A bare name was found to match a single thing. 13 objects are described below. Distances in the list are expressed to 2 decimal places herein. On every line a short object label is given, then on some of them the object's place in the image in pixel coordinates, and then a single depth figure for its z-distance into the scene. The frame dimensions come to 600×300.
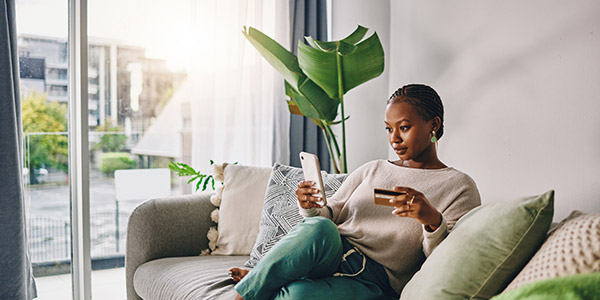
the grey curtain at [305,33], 3.15
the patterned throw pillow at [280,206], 2.05
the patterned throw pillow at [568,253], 0.93
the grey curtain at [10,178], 2.38
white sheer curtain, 2.92
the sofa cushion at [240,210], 2.29
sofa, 0.99
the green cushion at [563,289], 0.67
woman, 1.42
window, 2.71
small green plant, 2.64
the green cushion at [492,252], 1.09
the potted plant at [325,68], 2.12
